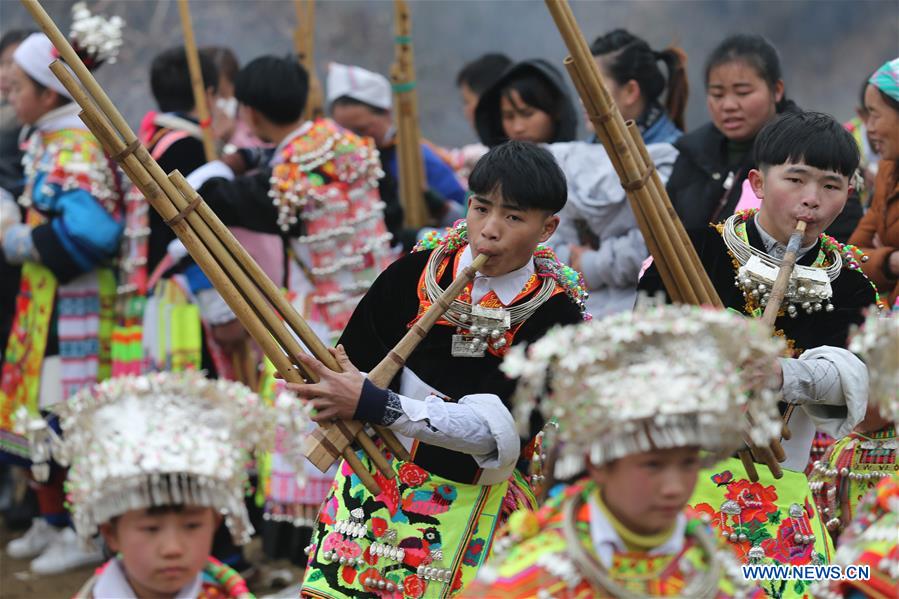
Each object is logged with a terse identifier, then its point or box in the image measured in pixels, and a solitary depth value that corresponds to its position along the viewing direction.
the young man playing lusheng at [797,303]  6.89
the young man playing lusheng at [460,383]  6.88
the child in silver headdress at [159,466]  5.08
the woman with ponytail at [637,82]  10.81
